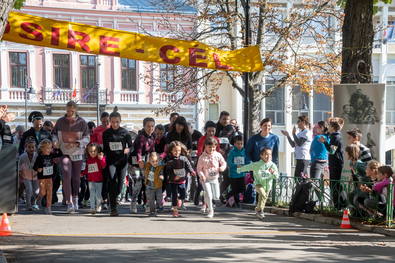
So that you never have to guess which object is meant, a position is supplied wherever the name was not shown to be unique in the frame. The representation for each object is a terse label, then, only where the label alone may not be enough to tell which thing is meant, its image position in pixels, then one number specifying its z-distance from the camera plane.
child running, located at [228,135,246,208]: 11.17
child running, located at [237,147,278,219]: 9.82
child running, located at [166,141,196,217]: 10.12
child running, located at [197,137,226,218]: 10.13
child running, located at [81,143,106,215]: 10.21
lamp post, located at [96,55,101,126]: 28.81
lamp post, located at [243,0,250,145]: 12.54
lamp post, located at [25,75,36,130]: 29.58
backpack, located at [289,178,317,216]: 9.97
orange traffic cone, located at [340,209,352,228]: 8.74
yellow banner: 9.27
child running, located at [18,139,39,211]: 11.14
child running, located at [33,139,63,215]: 10.32
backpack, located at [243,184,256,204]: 11.76
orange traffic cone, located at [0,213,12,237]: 7.63
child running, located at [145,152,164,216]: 10.04
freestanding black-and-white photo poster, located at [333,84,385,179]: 9.72
